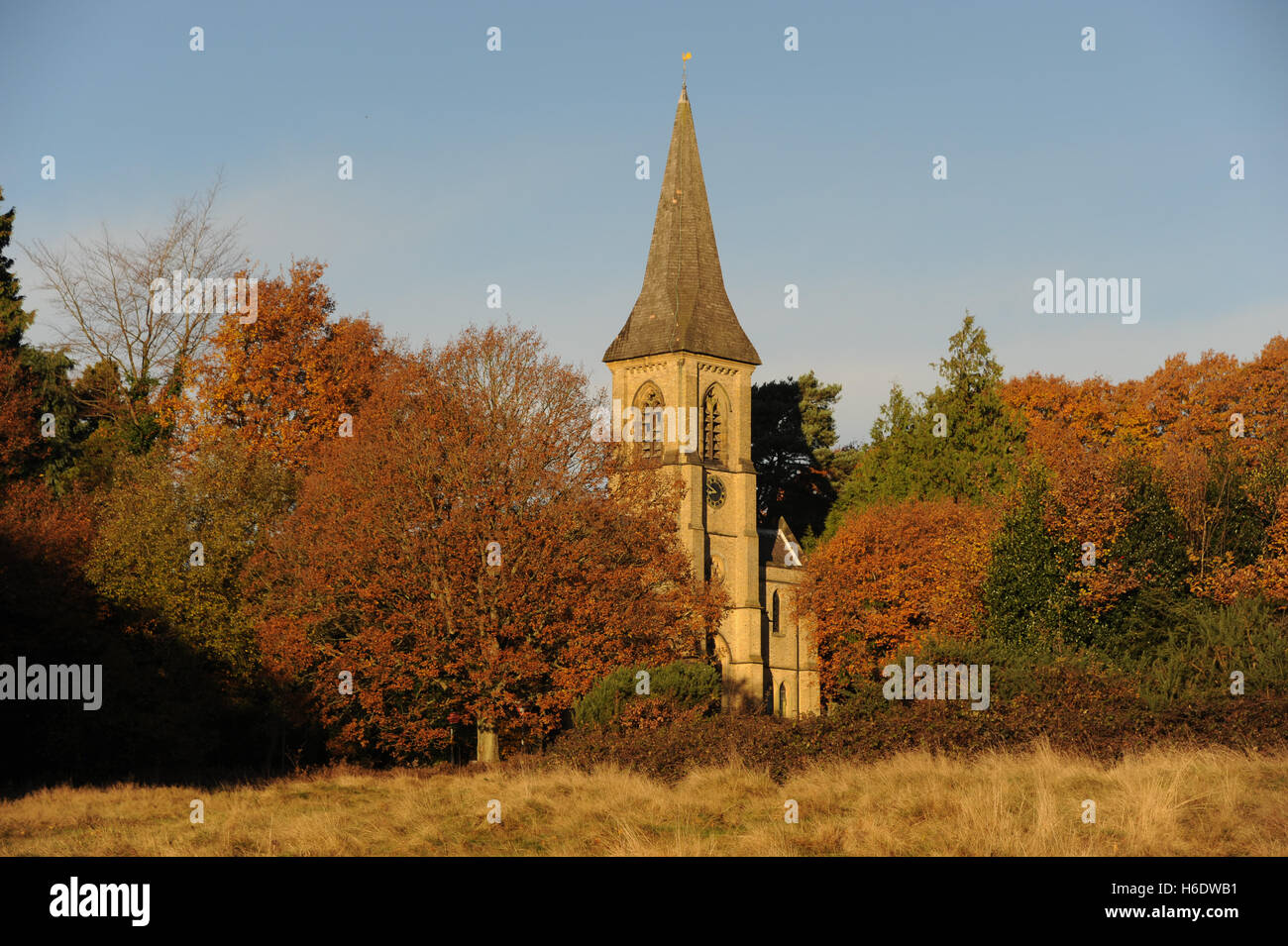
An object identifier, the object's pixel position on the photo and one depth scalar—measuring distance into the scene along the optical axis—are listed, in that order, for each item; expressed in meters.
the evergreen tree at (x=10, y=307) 43.50
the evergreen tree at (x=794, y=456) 72.00
